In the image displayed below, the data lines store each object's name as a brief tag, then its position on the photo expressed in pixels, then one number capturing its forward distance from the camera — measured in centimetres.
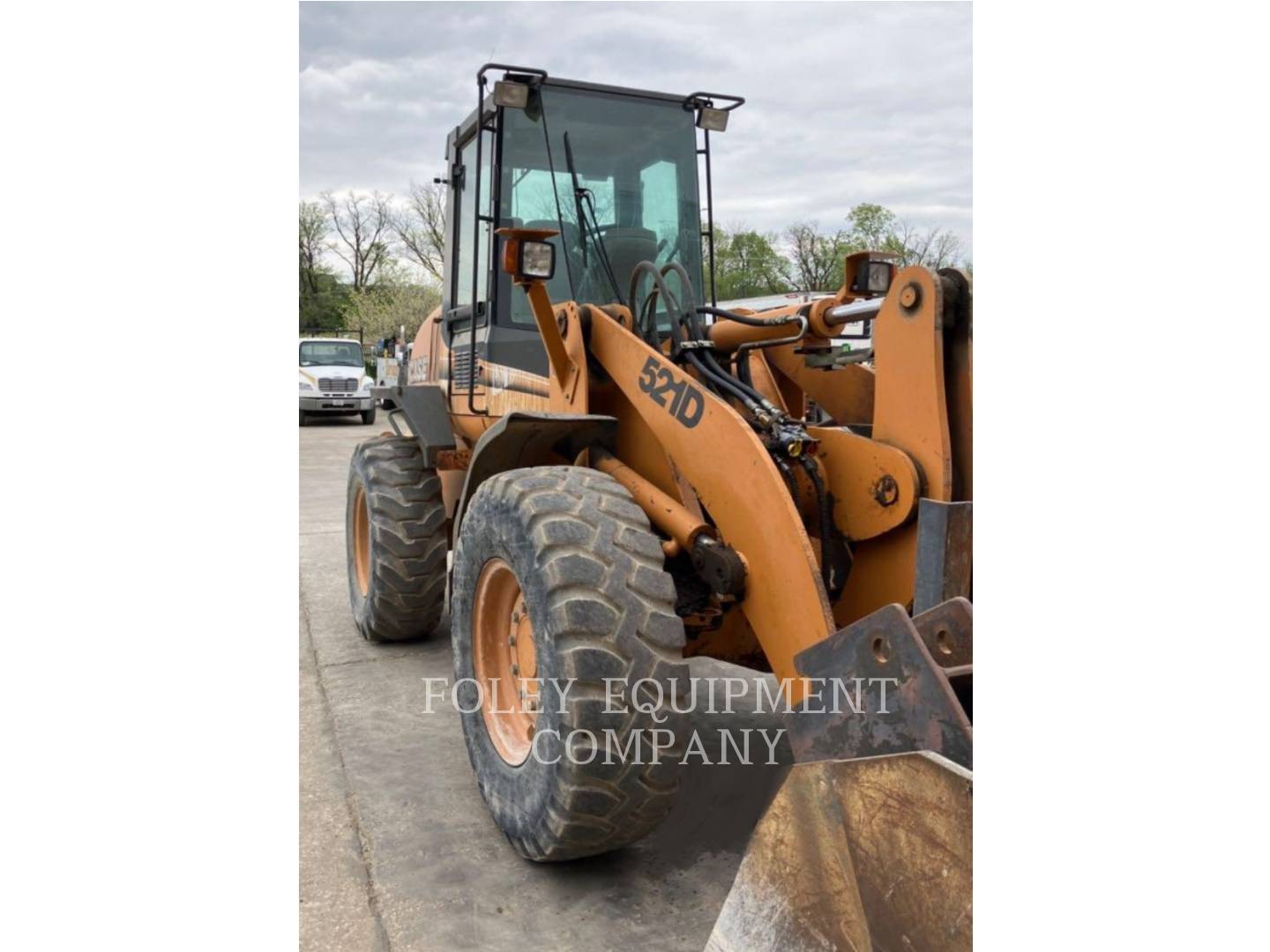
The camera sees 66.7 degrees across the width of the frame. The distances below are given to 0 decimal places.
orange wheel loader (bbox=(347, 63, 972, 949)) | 182
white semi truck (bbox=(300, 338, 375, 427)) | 2239
